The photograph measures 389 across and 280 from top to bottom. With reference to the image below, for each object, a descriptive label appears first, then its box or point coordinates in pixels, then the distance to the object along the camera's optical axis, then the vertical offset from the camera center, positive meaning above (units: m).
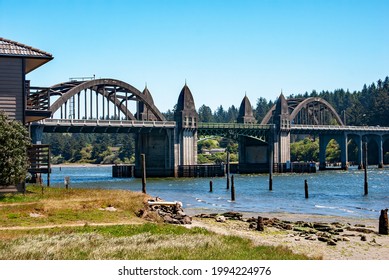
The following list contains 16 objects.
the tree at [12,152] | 43.91 +0.70
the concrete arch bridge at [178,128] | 125.31 +6.69
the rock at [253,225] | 43.34 -4.18
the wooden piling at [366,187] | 82.36 -3.44
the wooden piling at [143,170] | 64.47 -0.89
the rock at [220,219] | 47.15 -4.06
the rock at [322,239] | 37.11 -4.32
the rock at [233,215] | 50.38 -4.15
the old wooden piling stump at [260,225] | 41.84 -3.98
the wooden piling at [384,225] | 41.62 -4.05
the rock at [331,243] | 35.70 -4.37
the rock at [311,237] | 37.84 -4.36
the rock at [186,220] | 40.62 -3.55
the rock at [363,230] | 42.53 -4.45
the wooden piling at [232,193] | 76.32 -3.68
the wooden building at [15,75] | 48.38 +6.21
